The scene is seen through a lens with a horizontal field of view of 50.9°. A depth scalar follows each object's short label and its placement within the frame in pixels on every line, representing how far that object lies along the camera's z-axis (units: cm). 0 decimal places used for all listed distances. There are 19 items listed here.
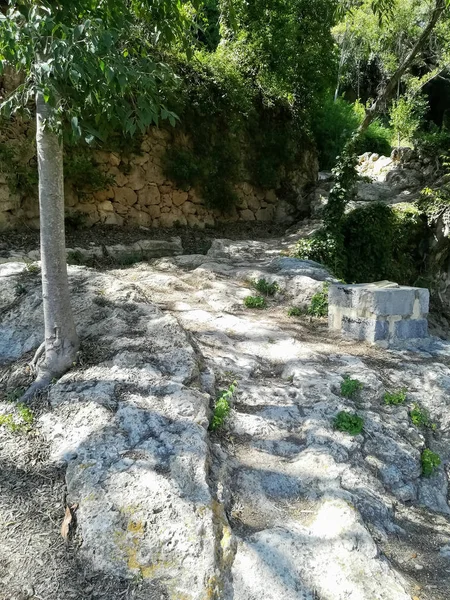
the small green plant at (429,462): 334
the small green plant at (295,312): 575
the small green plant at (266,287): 650
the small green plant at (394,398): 389
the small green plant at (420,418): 377
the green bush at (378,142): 1790
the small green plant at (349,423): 336
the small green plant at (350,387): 382
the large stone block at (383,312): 496
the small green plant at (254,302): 589
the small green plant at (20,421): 288
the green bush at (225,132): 1012
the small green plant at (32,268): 508
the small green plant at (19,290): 453
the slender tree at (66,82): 218
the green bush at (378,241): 1035
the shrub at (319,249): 929
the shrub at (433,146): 1381
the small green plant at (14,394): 318
